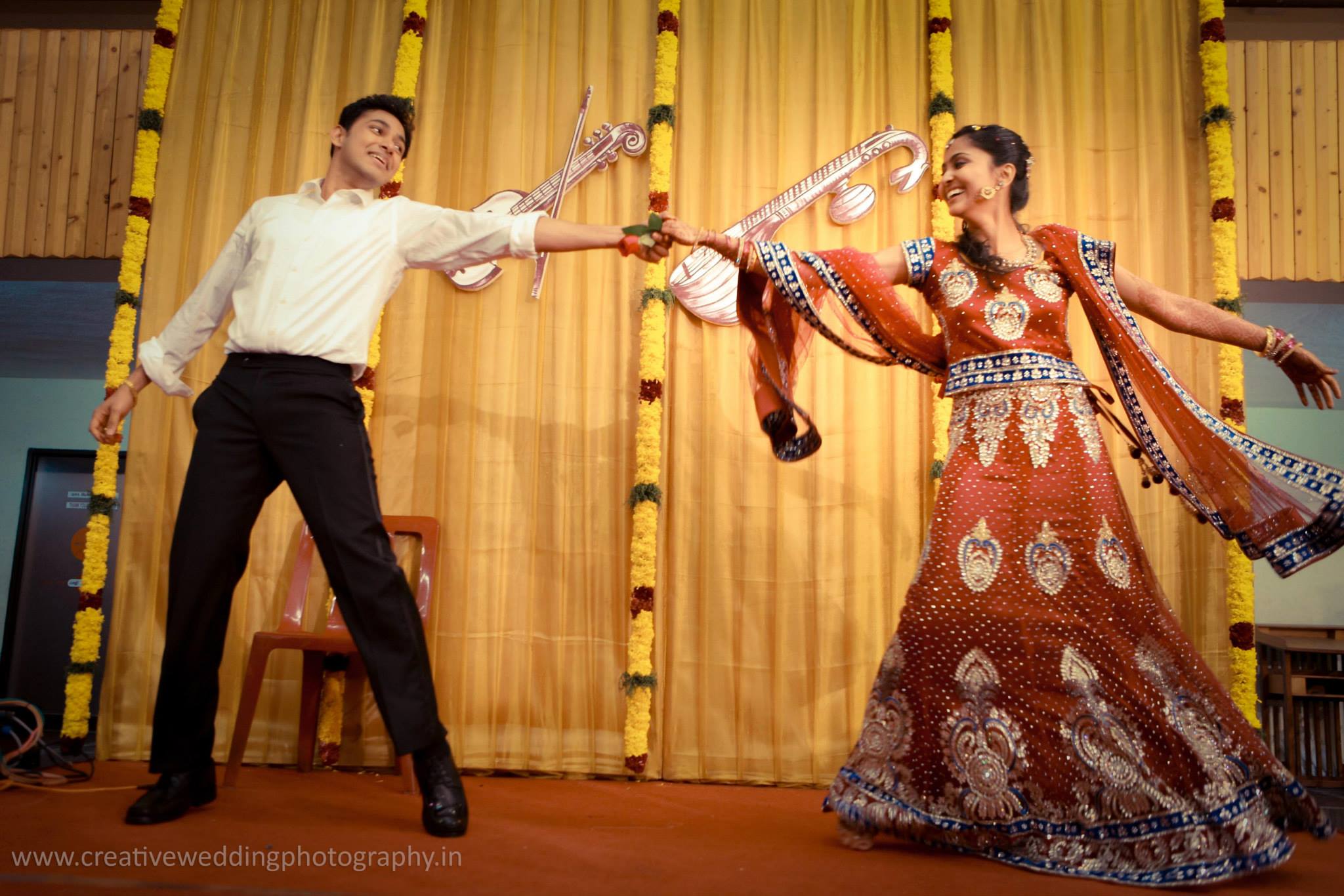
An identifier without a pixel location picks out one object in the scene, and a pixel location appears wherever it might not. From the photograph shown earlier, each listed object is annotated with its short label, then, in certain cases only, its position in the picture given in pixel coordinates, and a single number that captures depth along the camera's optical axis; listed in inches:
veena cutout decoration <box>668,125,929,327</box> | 146.4
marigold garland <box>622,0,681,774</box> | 135.3
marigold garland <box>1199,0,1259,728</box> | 135.3
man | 90.9
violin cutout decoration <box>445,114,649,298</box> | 148.6
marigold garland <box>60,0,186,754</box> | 142.9
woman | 85.2
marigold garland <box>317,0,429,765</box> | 138.1
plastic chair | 121.4
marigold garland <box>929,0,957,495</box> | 141.4
